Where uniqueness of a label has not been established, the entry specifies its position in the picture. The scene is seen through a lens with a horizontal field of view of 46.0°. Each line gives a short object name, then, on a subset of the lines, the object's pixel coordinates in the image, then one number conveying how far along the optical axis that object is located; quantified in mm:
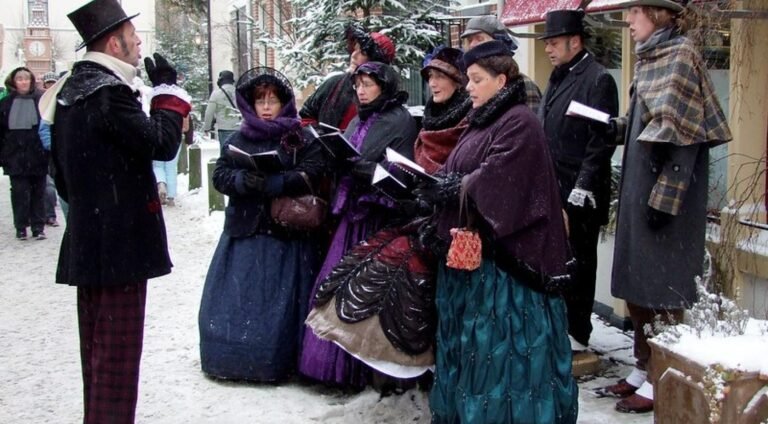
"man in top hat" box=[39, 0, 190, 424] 4004
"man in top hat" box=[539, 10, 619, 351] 4914
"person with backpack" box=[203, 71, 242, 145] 15211
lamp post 23719
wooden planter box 3344
